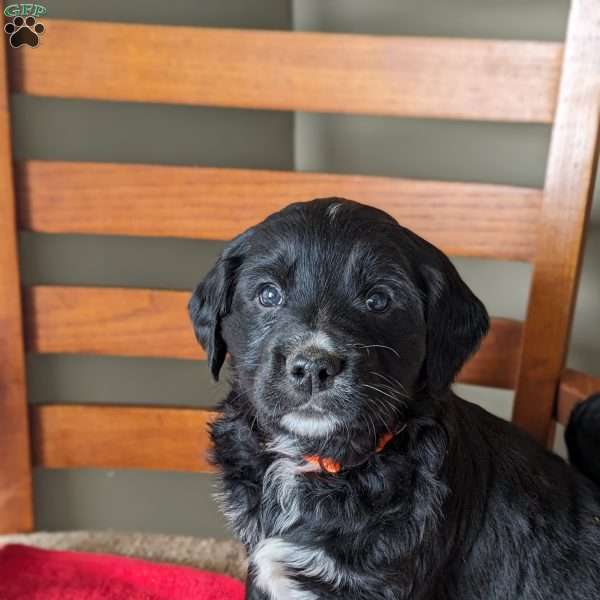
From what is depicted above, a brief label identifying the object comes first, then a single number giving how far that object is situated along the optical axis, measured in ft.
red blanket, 1.40
